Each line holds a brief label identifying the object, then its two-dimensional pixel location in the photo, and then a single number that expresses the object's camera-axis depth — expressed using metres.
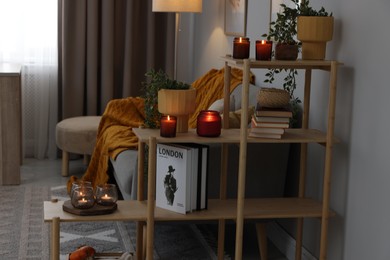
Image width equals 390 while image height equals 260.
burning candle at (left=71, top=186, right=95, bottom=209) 3.48
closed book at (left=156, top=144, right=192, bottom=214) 3.54
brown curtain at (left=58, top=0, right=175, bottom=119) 6.68
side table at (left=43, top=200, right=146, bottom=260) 3.34
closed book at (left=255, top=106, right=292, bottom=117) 3.50
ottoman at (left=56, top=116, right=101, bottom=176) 5.90
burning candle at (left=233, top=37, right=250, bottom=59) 3.57
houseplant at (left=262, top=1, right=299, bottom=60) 3.72
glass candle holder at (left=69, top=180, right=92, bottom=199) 3.51
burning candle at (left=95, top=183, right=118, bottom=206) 3.54
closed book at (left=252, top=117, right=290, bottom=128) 3.50
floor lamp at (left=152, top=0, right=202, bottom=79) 5.86
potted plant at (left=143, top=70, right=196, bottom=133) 3.54
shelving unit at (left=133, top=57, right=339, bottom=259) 3.43
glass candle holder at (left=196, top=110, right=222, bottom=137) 3.50
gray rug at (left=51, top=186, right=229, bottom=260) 4.33
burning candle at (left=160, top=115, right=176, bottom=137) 3.45
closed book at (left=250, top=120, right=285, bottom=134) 3.50
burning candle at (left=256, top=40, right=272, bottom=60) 3.47
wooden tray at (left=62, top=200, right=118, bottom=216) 3.45
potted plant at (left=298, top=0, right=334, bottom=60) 3.54
